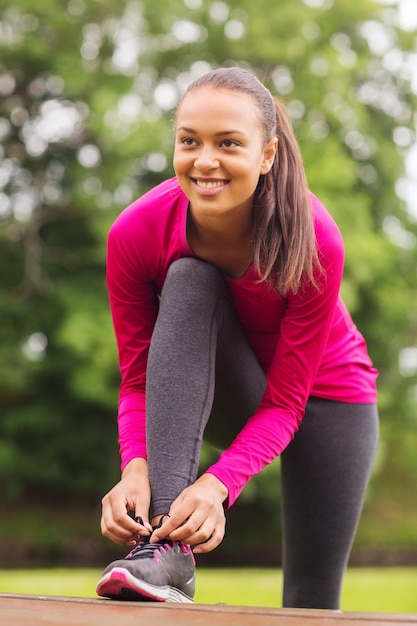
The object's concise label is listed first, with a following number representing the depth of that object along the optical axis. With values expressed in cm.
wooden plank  172
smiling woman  199
